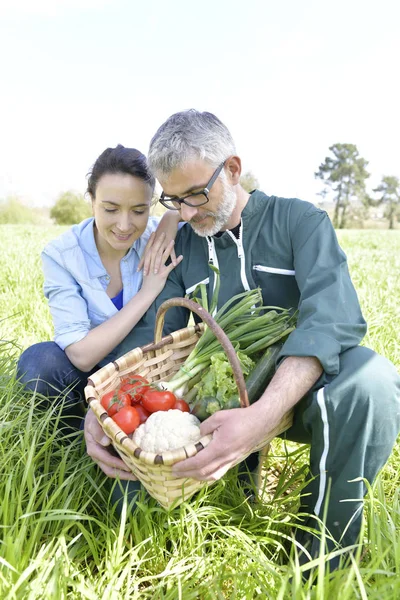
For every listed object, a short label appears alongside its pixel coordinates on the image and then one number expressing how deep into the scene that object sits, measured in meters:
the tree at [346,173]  66.31
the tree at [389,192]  63.31
